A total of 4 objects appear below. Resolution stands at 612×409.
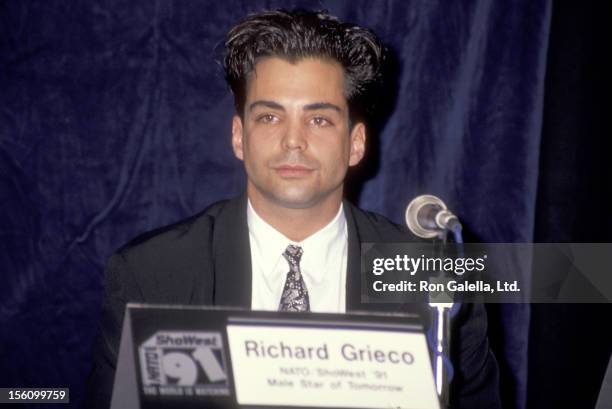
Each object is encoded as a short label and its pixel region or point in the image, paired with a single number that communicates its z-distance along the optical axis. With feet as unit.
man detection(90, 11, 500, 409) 8.71
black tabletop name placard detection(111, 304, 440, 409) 7.63
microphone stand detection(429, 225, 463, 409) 7.76
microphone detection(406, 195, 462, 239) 7.74
